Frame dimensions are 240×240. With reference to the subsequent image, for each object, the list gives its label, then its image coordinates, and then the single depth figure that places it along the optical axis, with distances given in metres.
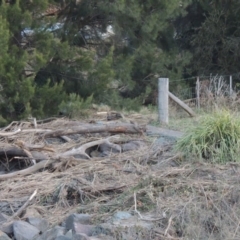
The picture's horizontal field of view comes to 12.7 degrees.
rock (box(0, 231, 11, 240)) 10.55
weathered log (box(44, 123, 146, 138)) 16.56
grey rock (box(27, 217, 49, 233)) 11.20
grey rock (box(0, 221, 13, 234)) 11.08
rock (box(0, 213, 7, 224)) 11.62
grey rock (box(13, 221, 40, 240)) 10.76
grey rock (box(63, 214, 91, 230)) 10.78
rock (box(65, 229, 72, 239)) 10.11
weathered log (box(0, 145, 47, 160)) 14.63
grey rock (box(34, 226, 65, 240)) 10.26
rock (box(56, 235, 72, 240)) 10.03
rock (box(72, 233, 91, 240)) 9.79
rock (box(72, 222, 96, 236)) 10.42
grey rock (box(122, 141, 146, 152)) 15.55
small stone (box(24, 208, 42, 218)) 11.77
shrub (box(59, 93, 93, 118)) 21.38
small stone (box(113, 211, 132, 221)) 10.87
